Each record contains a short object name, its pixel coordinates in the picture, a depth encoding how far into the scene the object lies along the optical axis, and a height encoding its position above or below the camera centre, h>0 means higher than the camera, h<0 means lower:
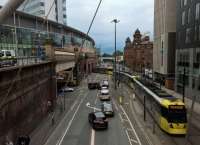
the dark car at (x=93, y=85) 73.94 -6.83
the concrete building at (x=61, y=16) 112.03 +17.82
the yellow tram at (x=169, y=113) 26.20 -5.08
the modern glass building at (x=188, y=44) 45.97 +2.15
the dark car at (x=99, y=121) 30.56 -6.54
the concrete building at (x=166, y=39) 66.56 +4.03
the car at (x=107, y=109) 37.25 -6.56
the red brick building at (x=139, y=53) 126.25 +1.84
